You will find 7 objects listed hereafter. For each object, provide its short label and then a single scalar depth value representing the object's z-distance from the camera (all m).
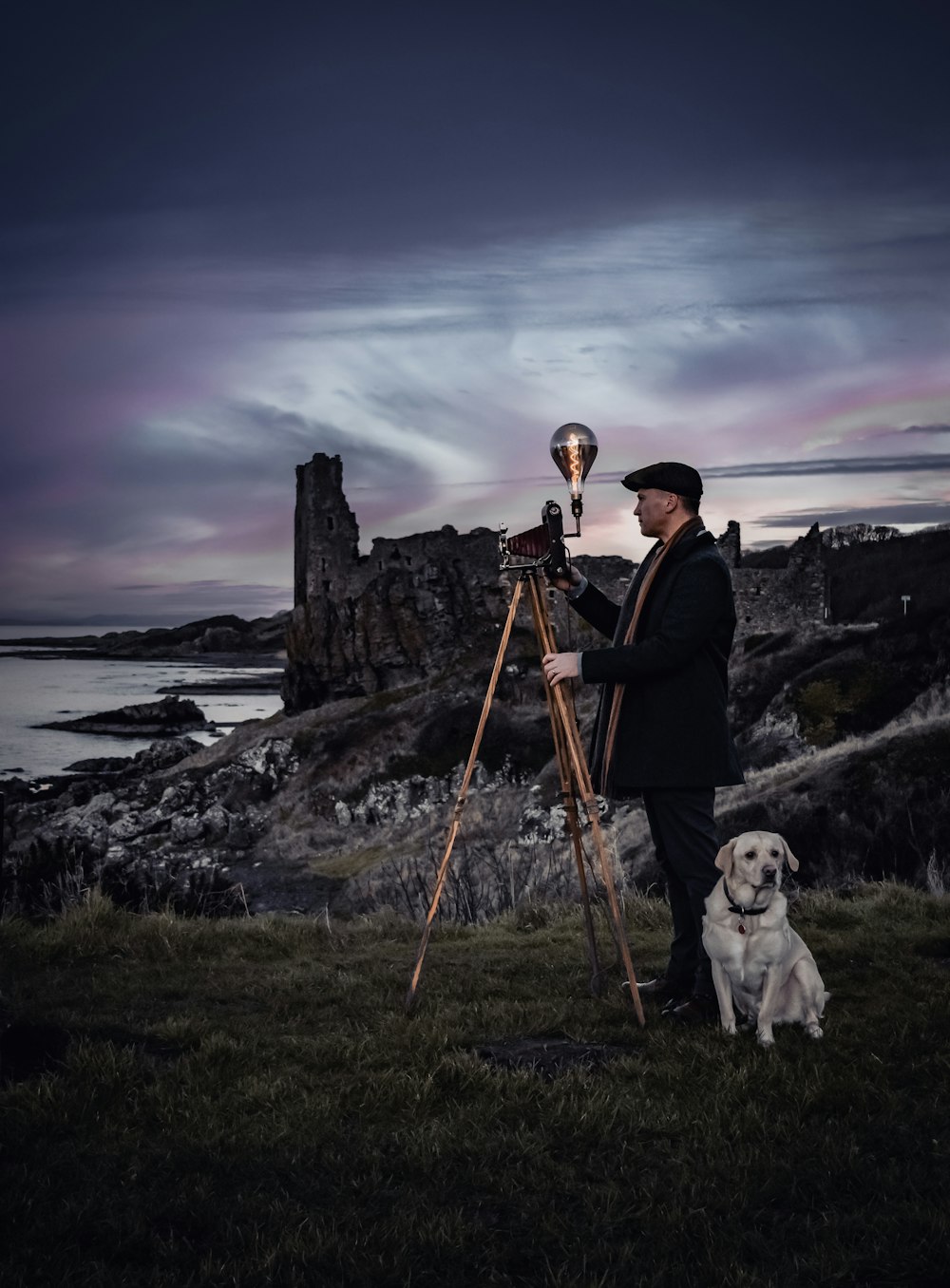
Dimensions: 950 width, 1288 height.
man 5.43
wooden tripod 5.68
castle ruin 58.59
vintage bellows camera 5.90
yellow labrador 5.06
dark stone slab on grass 4.95
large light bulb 6.36
